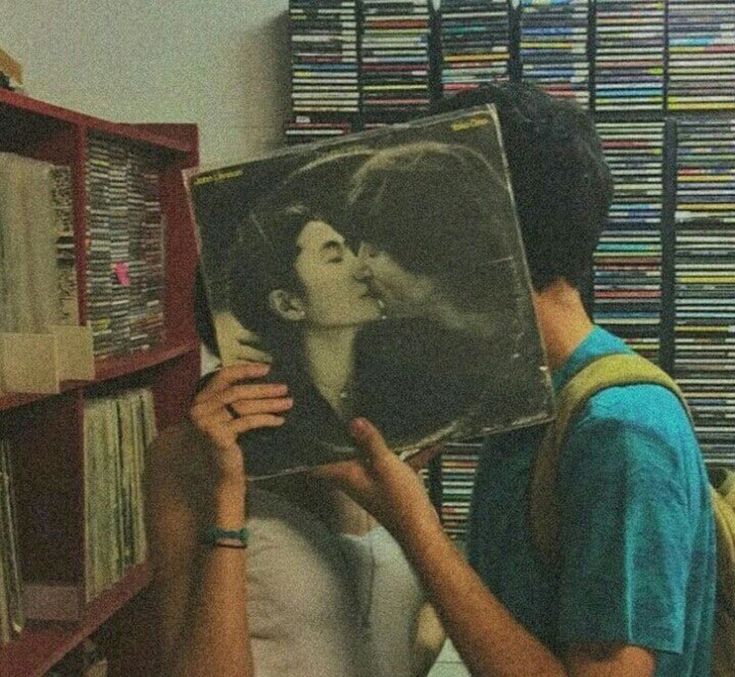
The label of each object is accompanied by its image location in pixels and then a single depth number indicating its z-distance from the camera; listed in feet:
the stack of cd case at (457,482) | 7.20
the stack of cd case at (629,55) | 6.98
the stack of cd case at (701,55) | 6.95
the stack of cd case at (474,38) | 7.06
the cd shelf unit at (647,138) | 7.00
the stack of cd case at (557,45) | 7.00
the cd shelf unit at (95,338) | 5.52
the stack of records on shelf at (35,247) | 5.13
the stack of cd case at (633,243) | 7.11
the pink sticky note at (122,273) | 6.65
